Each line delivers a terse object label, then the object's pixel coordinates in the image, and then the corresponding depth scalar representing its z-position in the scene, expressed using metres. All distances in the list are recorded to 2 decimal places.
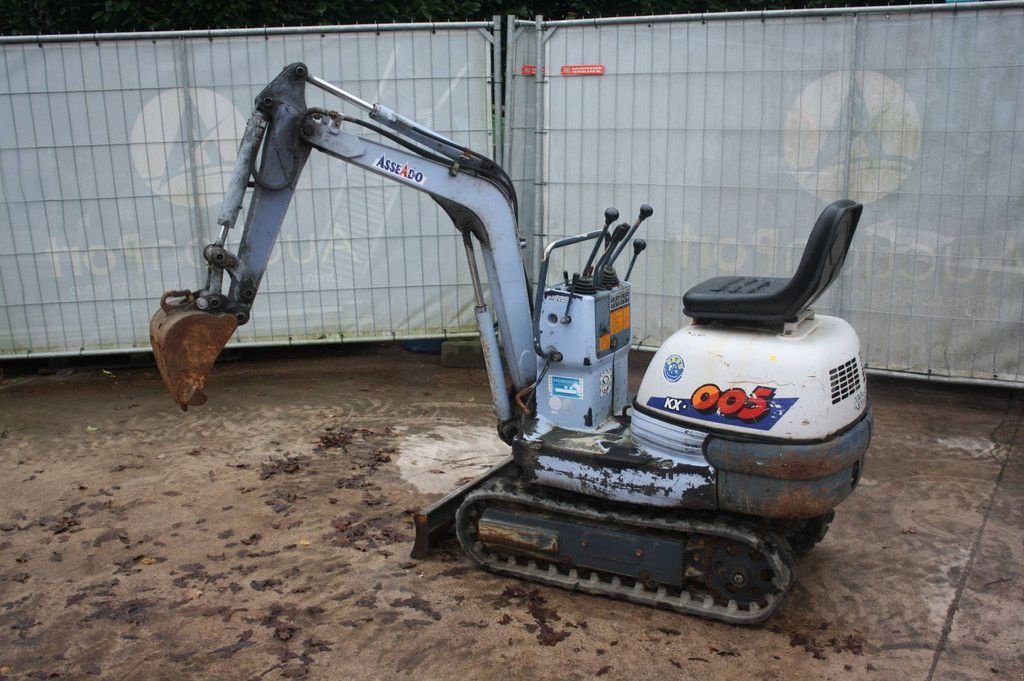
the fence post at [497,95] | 8.45
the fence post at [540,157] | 8.32
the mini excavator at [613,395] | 4.51
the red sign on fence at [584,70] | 8.16
